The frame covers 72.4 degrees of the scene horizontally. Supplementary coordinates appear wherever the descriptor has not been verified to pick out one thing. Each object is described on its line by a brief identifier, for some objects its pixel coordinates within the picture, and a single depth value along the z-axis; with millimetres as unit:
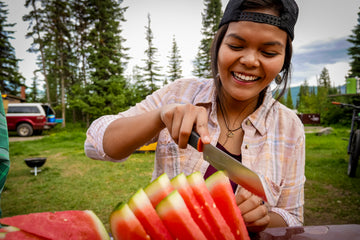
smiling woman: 445
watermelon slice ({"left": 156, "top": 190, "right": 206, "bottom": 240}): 273
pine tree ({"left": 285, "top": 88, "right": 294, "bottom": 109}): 45194
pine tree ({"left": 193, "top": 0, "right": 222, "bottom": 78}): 25111
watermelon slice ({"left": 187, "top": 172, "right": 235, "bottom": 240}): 299
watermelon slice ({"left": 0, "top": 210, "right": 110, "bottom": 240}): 254
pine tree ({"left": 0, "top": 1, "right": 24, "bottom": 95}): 21071
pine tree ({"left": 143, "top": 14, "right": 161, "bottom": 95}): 24724
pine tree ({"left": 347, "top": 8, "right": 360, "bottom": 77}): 22317
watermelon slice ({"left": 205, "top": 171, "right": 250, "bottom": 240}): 311
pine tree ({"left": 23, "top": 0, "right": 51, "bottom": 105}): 18603
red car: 13184
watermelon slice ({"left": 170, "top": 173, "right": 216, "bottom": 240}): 300
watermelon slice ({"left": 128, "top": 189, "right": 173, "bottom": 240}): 280
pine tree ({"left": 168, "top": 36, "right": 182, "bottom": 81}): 27723
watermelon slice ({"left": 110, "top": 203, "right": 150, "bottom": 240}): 271
